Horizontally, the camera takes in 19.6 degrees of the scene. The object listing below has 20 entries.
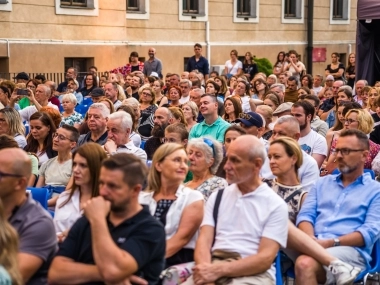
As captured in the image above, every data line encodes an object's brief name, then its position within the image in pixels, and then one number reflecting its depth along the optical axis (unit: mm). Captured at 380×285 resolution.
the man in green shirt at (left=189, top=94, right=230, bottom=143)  13616
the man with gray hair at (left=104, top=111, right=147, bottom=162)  11615
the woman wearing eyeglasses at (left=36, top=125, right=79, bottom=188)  10927
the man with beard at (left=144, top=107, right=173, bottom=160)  13058
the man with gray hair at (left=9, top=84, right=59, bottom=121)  16780
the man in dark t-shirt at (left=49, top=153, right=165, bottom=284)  6248
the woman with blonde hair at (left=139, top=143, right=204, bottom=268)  7813
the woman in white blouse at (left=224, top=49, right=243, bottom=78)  30863
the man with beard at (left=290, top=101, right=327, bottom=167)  12118
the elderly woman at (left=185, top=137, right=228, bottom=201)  9038
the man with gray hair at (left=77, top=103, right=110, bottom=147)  12506
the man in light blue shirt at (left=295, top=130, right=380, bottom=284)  8365
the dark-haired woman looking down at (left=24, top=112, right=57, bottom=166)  12080
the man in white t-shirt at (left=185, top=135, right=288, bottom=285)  7386
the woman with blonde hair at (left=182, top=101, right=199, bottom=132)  14753
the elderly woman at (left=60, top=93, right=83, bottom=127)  15515
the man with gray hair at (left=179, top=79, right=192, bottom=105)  19637
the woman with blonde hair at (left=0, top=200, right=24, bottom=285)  5594
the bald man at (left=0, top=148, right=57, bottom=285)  6369
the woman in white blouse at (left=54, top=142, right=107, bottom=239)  7938
